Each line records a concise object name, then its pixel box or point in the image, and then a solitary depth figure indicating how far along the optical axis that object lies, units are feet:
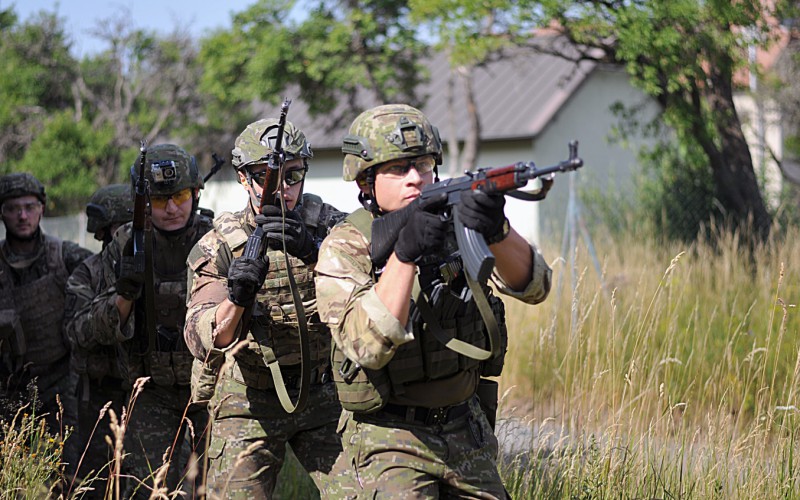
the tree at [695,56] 30.81
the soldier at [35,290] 18.61
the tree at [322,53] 57.93
